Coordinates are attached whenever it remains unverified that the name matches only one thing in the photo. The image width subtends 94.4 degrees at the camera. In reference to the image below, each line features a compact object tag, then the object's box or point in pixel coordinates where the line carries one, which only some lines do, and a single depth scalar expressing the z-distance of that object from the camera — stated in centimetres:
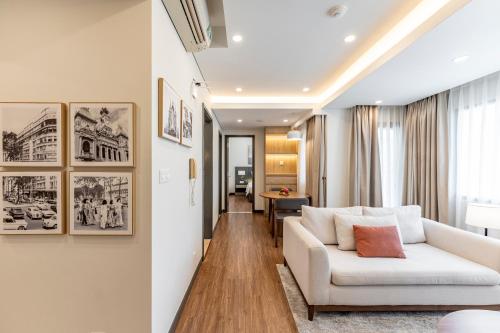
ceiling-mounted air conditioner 165
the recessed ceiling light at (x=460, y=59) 235
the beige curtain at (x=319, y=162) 460
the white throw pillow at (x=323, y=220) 265
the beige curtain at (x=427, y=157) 343
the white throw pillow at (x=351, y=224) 247
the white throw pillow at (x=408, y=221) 270
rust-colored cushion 227
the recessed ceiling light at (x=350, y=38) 244
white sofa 196
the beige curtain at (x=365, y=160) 427
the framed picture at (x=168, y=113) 159
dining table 422
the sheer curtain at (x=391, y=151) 430
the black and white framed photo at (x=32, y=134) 144
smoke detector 195
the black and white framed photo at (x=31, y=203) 145
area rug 189
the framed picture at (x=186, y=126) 218
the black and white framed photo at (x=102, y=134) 145
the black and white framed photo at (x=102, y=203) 145
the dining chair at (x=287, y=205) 418
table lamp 231
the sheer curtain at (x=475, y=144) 281
